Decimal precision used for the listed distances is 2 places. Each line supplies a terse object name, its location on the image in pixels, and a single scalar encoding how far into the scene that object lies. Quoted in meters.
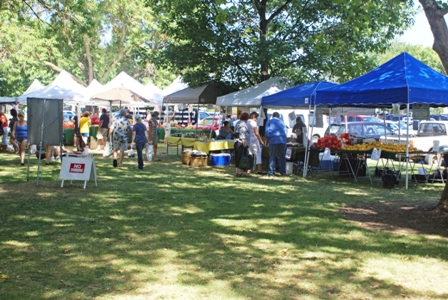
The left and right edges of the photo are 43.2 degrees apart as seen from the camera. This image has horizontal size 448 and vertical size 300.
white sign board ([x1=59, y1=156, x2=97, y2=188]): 12.24
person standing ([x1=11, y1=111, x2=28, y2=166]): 17.31
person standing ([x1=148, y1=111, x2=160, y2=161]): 19.86
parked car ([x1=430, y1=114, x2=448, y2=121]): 40.23
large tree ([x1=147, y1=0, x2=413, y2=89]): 20.69
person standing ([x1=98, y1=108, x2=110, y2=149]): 23.55
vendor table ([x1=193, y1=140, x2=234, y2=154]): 18.28
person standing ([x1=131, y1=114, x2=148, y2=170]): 16.41
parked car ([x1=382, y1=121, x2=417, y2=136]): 27.97
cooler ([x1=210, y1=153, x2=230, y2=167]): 18.44
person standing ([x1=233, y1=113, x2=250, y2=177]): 15.26
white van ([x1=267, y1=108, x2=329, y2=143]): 26.55
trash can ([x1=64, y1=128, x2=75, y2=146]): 26.61
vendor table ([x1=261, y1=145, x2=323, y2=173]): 16.56
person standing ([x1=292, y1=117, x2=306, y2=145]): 18.38
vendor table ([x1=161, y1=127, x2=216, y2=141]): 25.55
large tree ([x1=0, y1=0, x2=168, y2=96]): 20.69
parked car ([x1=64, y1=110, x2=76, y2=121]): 48.89
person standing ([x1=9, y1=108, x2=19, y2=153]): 21.67
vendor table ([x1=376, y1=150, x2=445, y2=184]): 14.47
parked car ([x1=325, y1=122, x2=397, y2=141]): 23.48
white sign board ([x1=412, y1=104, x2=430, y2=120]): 13.66
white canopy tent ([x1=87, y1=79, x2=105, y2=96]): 25.48
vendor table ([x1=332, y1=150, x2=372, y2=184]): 15.67
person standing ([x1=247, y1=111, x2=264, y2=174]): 15.61
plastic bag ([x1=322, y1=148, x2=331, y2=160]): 16.92
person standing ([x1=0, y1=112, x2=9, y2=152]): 22.53
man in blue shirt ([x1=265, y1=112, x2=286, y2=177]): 15.53
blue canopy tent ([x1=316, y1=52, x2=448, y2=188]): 12.80
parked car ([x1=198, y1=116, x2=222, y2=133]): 33.83
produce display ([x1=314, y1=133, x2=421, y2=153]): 14.47
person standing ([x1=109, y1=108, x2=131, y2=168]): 16.09
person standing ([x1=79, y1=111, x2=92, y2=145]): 21.55
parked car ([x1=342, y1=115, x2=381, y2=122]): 36.03
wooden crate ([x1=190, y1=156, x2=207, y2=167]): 18.27
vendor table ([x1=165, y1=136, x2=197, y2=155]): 19.58
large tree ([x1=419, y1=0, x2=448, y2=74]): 8.50
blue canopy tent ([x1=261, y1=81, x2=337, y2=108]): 15.81
